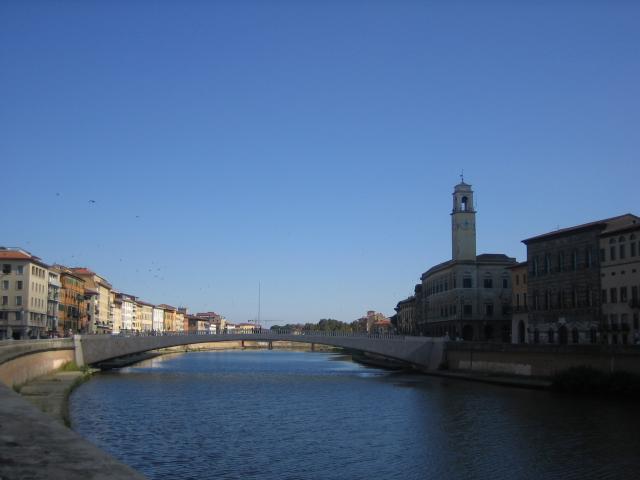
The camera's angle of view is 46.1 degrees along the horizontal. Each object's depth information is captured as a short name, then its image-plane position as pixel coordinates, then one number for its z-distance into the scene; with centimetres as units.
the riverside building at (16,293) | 9131
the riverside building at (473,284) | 9394
